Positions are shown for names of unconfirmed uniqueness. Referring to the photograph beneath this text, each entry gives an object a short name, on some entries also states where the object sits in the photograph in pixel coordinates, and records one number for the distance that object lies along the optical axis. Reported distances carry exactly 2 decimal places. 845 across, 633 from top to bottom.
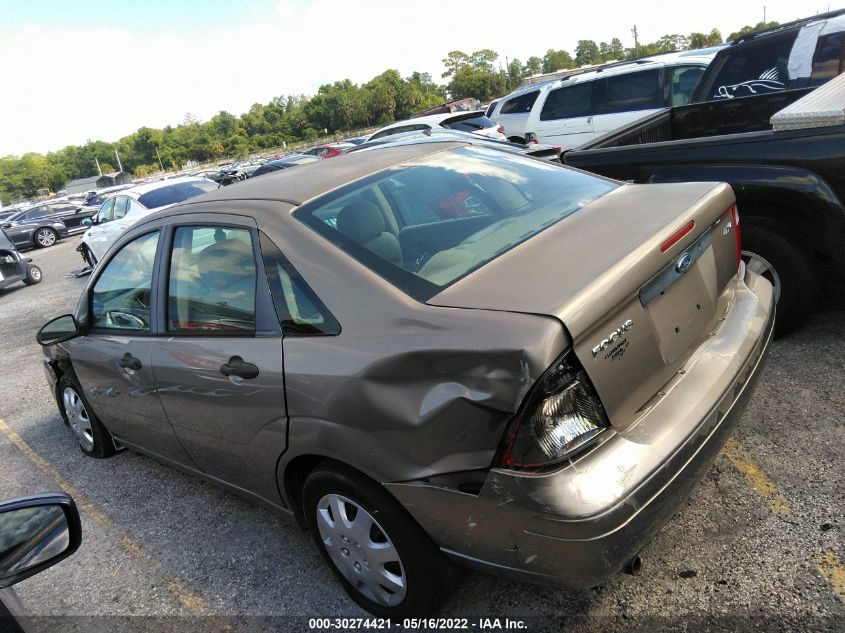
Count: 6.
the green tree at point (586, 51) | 100.62
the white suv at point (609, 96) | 9.92
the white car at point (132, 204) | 10.40
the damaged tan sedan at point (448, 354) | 1.88
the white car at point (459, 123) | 12.92
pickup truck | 3.49
